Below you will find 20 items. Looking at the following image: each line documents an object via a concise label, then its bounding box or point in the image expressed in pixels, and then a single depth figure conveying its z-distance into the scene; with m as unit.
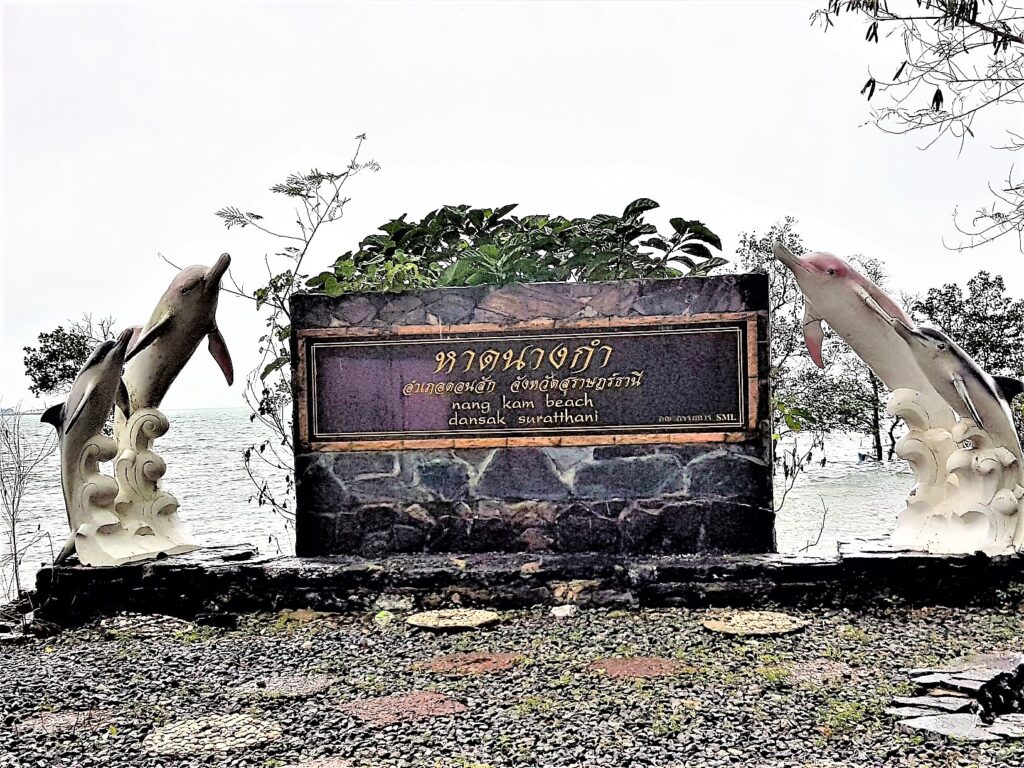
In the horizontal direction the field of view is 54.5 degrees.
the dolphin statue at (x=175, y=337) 5.25
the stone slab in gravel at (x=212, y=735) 3.07
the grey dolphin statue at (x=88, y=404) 4.96
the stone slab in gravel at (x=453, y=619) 4.44
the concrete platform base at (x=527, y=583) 4.68
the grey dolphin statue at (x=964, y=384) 4.71
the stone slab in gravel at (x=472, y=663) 3.79
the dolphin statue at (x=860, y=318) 4.94
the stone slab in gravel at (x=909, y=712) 3.11
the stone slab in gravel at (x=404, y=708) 3.27
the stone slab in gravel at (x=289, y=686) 3.61
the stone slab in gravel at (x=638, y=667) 3.65
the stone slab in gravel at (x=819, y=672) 3.56
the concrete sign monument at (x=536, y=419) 5.04
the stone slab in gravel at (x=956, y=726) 2.92
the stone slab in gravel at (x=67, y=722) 3.33
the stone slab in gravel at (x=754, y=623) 4.23
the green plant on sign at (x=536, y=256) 5.38
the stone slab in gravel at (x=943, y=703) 3.15
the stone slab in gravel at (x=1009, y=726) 2.92
